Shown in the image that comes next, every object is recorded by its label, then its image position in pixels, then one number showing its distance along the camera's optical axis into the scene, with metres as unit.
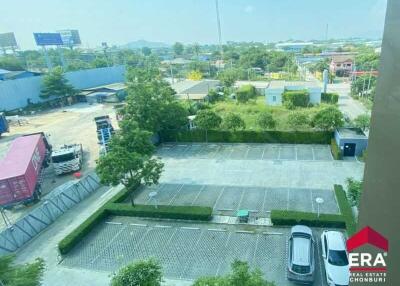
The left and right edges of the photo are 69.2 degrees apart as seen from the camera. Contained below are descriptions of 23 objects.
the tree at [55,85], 46.09
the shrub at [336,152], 21.66
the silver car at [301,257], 11.48
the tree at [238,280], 7.33
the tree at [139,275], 8.55
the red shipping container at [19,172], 17.77
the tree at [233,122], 25.92
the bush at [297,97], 35.81
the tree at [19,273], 9.00
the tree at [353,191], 13.98
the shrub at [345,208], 13.76
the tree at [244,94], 40.22
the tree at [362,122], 23.73
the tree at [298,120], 24.75
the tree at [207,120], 26.05
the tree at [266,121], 25.41
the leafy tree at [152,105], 25.89
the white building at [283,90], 36.94
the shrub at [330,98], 37.81
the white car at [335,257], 11.04
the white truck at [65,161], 22.44
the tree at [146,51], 163.23
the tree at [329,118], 23.28
